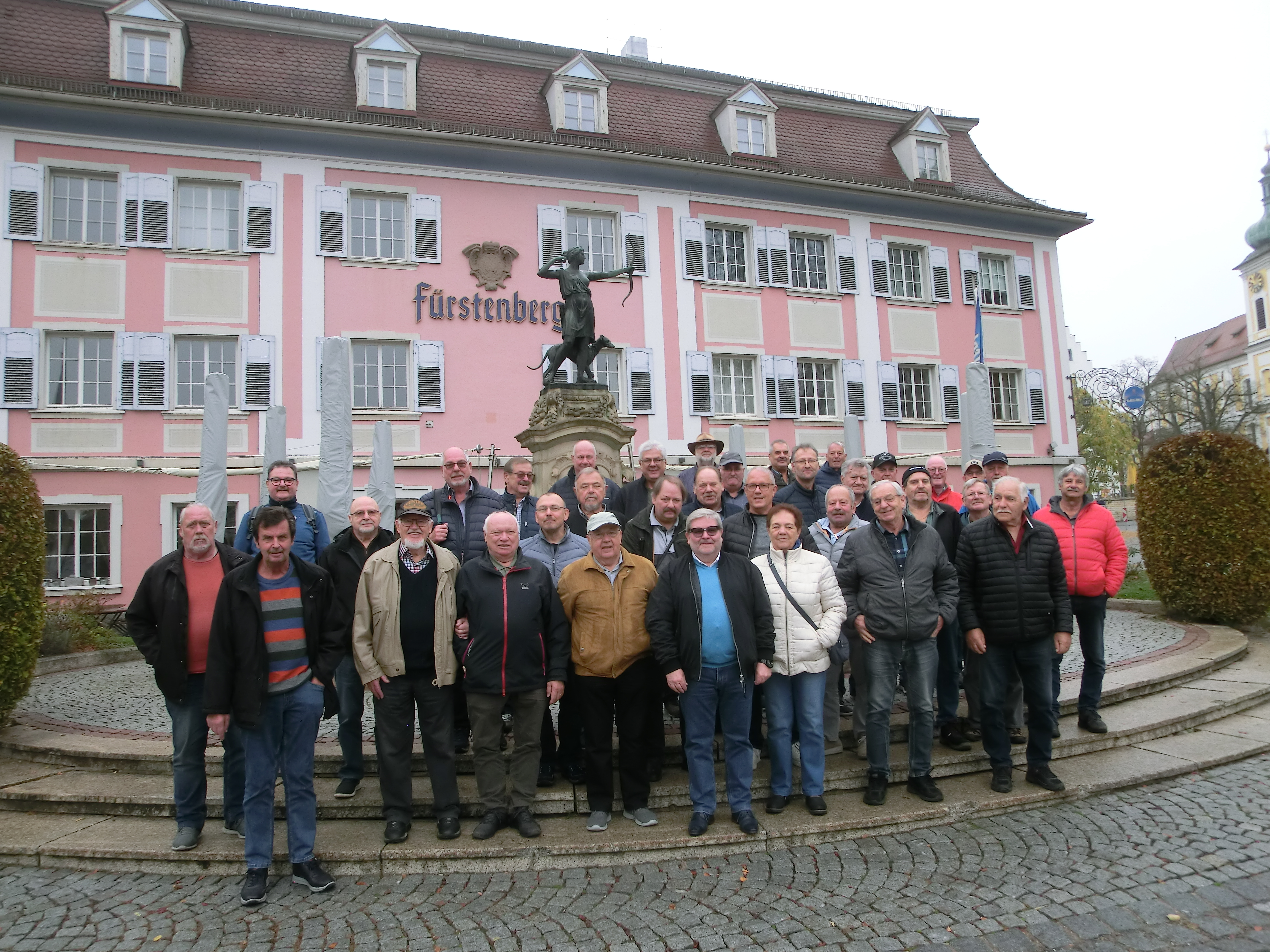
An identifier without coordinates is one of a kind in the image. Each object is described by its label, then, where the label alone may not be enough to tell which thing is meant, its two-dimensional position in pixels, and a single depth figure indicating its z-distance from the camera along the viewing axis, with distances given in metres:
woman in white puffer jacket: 4.63
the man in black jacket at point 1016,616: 4.97
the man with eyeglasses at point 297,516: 5.28
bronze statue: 10.09
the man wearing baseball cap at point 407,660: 4.50
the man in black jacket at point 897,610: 4.82
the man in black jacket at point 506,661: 4.51
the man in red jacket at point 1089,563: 5.70
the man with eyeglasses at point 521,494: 6.30
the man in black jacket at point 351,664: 4.86
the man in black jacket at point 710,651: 4.48
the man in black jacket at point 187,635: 4.35
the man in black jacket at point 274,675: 4.05
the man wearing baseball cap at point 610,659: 4.62
